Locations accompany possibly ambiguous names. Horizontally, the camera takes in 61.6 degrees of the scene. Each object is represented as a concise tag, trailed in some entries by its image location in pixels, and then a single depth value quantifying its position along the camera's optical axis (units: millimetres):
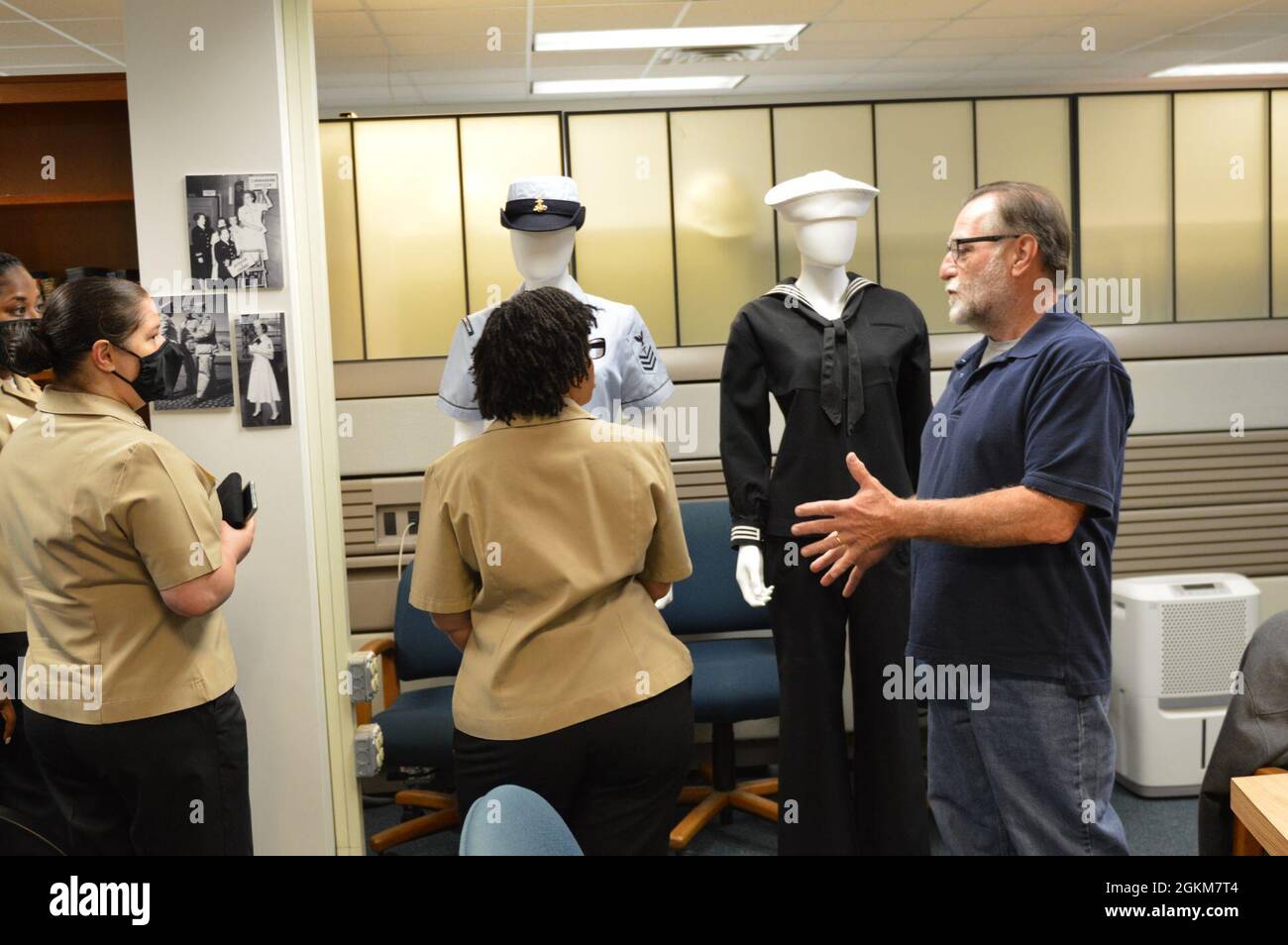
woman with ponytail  1997
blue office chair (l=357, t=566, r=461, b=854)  3309
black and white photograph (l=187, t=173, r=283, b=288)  2674
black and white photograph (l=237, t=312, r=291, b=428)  2727
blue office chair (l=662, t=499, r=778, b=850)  3490
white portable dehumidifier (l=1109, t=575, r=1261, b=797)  3752
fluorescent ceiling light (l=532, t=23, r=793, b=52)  4605
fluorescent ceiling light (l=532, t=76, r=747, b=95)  5594
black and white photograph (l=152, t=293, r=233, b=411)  2711
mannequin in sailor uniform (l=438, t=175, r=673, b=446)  2850
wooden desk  1422
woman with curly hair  1961
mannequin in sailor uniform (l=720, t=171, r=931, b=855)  2836
